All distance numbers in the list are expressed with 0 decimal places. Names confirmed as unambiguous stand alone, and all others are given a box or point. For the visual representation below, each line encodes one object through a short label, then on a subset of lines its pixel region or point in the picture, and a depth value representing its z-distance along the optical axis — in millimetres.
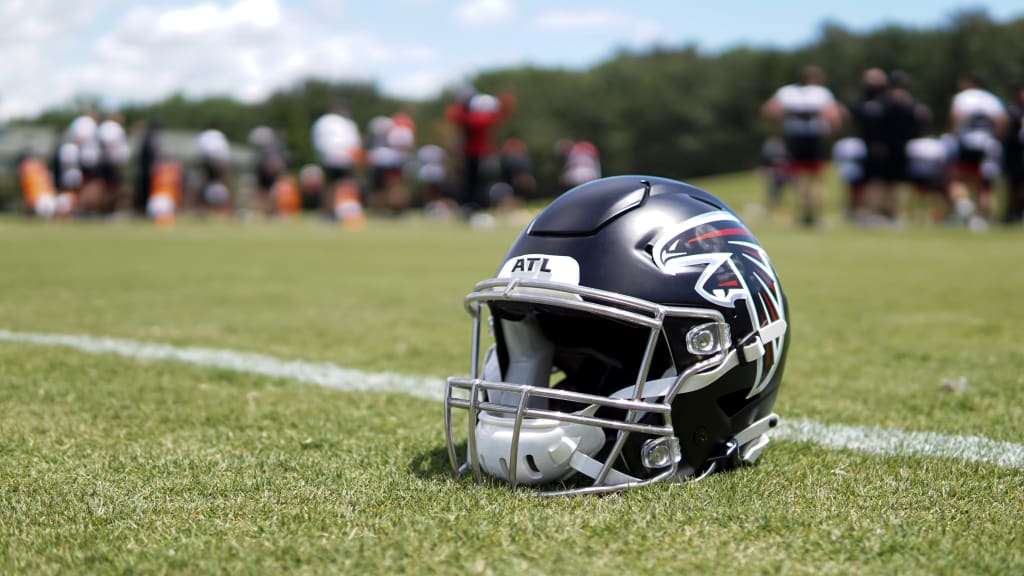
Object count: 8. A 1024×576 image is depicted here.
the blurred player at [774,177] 23659
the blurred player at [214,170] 19734
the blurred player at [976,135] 12453
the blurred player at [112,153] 17688
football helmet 1991
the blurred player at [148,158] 19453
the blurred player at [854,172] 13773
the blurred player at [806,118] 11789
